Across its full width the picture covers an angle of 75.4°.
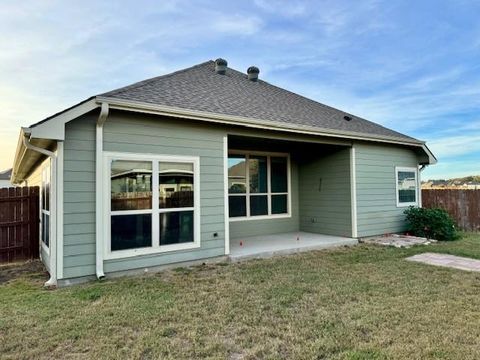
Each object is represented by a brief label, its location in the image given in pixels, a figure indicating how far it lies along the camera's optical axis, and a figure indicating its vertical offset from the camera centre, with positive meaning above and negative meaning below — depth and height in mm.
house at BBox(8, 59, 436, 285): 4625 +401
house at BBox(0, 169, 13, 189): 25944 +1297
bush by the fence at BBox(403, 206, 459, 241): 8406 -966
